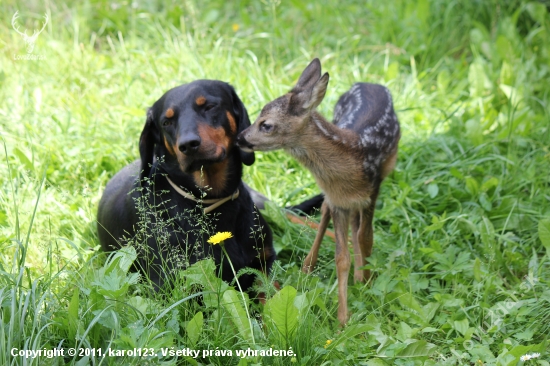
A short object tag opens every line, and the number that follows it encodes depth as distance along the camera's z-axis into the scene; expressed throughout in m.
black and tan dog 6.92
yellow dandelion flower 5.81
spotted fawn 6.85
